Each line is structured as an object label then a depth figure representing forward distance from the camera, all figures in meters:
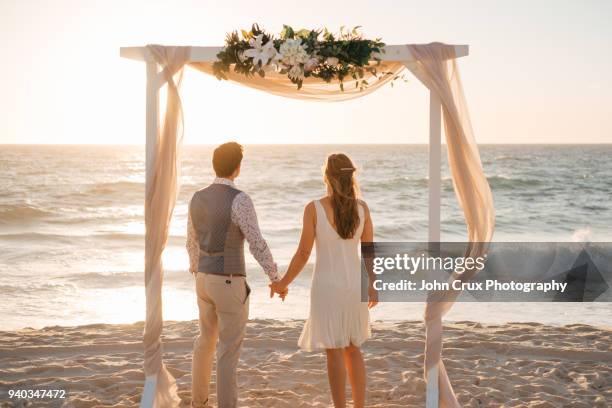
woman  4.00
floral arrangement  4.26
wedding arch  4.34
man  3.96
